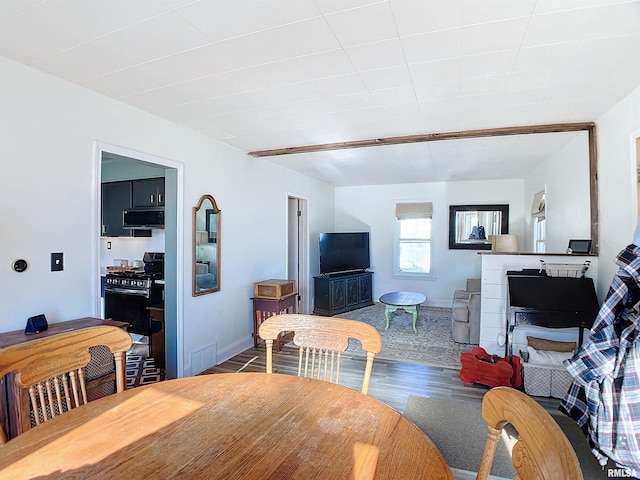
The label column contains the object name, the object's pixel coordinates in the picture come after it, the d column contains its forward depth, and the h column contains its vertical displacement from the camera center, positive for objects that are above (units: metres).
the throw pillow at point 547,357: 3.08 -1.03
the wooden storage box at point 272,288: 4.24 -0.58
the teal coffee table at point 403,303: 5.11 -0.91
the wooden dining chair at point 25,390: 1.57 -0.74
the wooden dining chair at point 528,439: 0.60 -0.38
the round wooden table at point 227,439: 0.87 -0.56
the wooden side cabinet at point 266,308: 4.23 -0.81
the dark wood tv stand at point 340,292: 6.05 -0.92
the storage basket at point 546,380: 2.99 -1.20
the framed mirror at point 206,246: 3.50 -0.05
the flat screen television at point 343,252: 6.30 -0.20
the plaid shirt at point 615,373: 1.56 -0.63
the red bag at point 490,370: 3.14 -1.18
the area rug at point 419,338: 4.02 -1.31
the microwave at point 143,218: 4.39 +0.30
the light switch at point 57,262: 2.30 -0.13
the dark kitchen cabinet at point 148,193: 4.37 +0.62
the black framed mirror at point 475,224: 6.43 +0.30
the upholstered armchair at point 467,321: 4.41 -1.02
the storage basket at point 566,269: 3.15 -0.26
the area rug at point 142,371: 3.34 -1.35
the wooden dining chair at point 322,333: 1.56 -0.43
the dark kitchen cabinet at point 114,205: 4.62 +0.49
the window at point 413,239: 6.93 +0.04
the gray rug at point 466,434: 2.16 -1.38
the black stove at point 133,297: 3.99 -0.64
